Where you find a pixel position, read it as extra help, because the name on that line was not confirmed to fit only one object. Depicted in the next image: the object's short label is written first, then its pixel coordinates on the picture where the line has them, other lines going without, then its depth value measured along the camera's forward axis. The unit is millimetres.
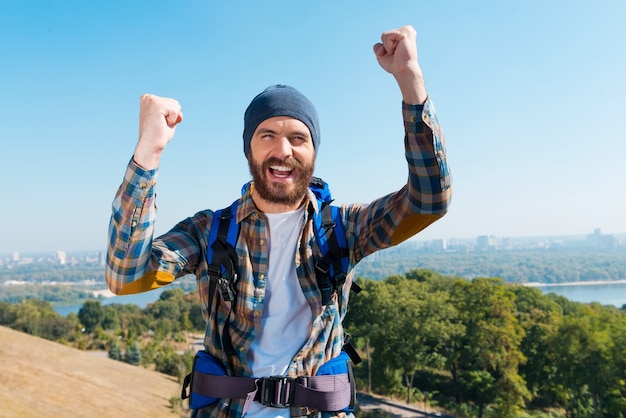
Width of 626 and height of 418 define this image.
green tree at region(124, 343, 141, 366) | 36481
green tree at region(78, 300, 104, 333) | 55156
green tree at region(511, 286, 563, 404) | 26922
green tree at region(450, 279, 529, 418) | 23500
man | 1620
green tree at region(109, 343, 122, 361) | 36856
